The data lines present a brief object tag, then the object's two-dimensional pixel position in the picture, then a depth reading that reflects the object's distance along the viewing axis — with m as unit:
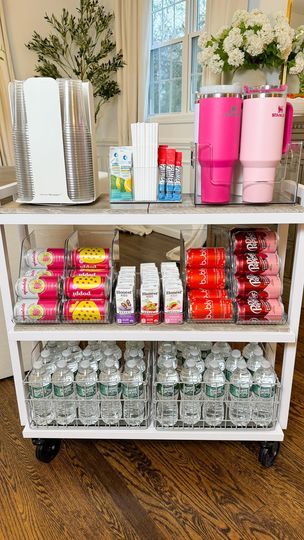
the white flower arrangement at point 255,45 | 1.15
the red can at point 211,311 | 1.09
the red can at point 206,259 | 1.14
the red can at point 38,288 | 1.10
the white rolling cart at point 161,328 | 0.98
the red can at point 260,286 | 1.09
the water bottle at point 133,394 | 1.16
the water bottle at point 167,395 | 1.17
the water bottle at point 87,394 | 1.16
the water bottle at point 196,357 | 1.20
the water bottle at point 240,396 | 1.14
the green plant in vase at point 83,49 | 3.95
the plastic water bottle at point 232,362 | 1.20
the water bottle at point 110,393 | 1.16
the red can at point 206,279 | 1.13
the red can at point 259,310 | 1.07
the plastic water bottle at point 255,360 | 1.20
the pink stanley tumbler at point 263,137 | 0.91
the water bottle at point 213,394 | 1.15
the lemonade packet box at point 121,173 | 1.01
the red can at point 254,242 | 1.12
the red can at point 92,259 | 1.14
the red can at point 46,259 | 1.14
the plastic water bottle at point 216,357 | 1.20
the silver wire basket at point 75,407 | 1.17
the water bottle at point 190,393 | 1.16
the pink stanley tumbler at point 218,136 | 0.91
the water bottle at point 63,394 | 1.16
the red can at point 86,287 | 1.10
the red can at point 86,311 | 1.09
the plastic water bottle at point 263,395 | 1.14
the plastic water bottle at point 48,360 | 1.20
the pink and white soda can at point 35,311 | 1.09
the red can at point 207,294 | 1.10
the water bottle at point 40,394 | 1.16
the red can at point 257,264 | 1.10
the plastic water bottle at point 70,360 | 1.21
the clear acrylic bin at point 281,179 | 1.02
